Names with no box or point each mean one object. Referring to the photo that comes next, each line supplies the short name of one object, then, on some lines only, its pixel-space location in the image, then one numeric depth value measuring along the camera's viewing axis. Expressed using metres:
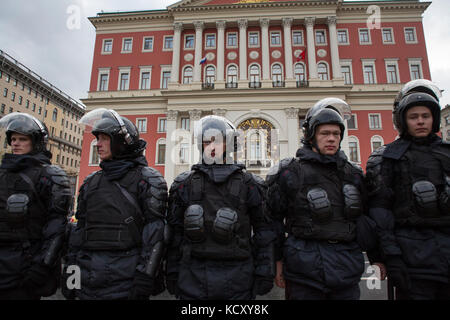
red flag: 24.41
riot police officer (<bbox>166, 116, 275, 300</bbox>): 1.96
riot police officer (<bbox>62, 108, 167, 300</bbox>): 2.00
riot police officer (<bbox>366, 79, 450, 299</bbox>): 1.96
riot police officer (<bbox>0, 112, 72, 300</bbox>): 2.30
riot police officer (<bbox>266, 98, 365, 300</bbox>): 1.98
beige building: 34.72
